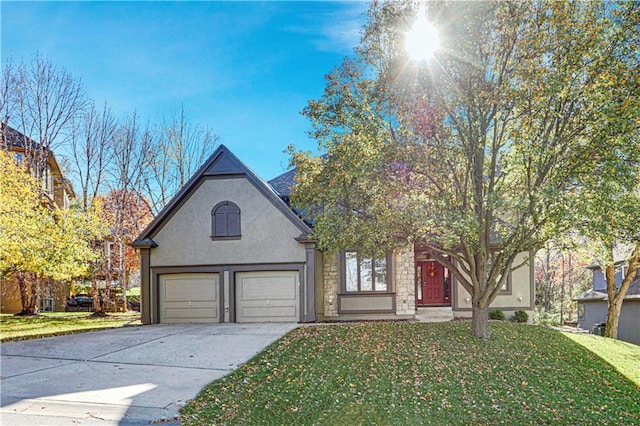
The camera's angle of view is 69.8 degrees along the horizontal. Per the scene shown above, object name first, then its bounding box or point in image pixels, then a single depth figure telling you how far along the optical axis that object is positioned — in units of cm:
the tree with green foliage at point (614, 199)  913
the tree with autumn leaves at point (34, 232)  1544
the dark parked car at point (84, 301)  2797
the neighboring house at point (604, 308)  2028
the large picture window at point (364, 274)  1730
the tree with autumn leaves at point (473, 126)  962
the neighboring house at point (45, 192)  2267
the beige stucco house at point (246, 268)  1686
